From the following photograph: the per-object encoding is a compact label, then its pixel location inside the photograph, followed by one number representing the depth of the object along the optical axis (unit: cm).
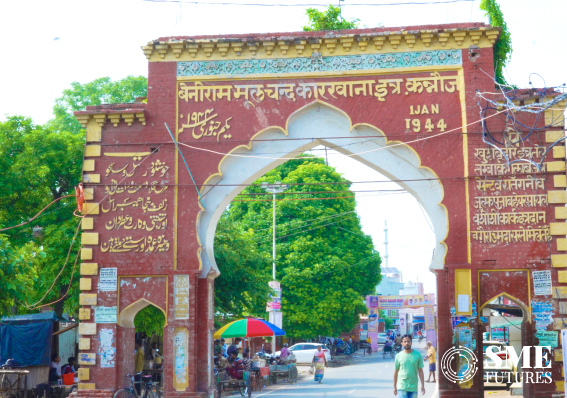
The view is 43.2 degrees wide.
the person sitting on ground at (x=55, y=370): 1912
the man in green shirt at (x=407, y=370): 1066
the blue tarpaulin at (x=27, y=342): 1825
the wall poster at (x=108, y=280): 1494
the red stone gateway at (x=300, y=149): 1429
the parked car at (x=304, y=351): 3484
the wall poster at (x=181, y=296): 1466
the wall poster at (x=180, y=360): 1449
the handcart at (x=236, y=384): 1878
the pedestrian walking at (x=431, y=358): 2397
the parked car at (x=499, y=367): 1972
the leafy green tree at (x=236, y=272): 2145
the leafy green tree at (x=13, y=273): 1320
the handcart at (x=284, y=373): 2428
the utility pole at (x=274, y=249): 3039
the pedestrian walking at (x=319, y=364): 2392
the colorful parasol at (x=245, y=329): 2069
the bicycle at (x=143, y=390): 1452
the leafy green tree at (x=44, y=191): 1962
